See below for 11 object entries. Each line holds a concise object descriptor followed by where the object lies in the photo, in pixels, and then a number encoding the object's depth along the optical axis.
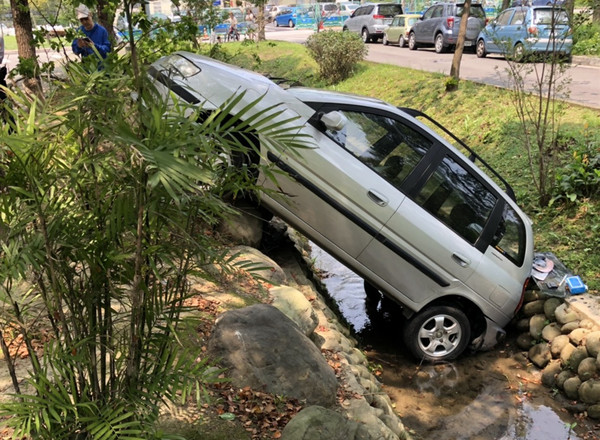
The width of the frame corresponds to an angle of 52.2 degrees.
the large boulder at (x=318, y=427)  3.29
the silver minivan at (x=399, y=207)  5.48
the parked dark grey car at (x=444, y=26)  20.61
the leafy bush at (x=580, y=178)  7.63
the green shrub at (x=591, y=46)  17.04
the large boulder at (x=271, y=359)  3.98
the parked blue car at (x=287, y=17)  49.09
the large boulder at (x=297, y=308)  5.04
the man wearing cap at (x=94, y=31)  7.86
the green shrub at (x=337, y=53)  17.83
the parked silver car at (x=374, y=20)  27.56
